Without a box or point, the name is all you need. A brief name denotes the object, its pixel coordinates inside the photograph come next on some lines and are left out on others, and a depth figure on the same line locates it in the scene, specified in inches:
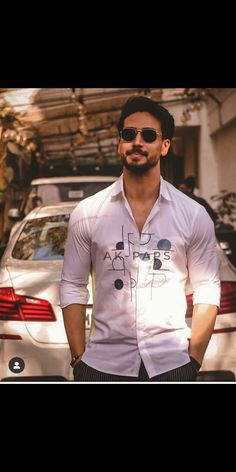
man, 124.4
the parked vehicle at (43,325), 148.3
